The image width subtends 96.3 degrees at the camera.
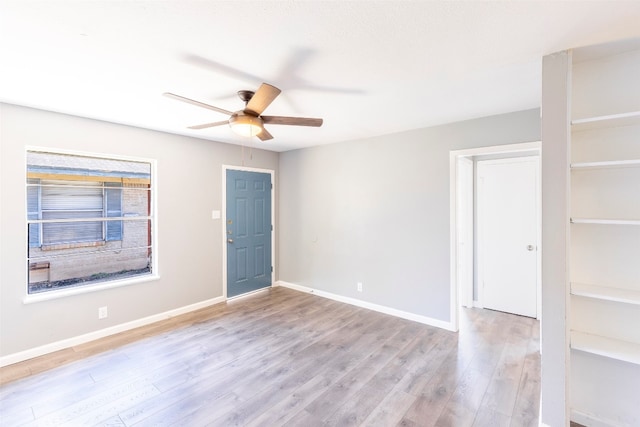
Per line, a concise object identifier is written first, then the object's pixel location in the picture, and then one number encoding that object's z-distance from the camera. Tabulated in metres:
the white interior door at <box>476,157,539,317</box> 3.74
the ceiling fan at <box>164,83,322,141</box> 2.12
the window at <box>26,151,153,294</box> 2.95
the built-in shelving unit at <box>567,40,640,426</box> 1.79
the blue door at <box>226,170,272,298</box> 4.49
